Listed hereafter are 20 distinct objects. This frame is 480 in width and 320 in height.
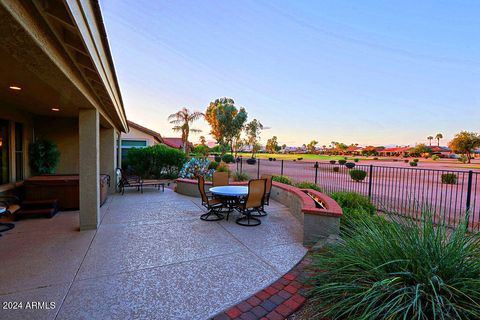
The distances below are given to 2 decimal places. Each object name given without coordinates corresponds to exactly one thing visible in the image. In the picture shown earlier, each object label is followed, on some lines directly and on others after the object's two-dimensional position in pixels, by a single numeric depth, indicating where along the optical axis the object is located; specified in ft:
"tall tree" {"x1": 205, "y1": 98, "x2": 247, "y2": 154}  79.97
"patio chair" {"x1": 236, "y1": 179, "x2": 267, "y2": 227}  17.12
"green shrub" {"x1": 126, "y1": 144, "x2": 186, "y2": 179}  43.78
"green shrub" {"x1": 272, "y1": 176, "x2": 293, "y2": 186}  30.65
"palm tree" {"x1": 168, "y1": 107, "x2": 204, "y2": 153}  74.28
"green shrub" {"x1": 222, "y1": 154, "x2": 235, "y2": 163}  107.47
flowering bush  39.19
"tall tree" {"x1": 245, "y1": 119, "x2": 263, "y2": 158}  103.96
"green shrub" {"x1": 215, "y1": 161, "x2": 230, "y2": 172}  39.75
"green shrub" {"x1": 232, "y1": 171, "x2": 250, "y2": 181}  36.19
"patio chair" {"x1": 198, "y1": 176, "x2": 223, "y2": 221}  18.52
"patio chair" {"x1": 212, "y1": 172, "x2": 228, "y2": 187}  23.08
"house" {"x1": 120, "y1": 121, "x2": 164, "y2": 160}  53.45
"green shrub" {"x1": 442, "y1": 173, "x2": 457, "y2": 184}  39.39
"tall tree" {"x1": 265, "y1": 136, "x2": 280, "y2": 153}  299.99
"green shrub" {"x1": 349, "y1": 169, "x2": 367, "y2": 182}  44.65
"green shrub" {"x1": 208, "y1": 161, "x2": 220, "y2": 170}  45.75
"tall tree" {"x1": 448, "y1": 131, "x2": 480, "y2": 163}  134.72
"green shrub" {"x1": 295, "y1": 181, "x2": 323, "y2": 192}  26.30
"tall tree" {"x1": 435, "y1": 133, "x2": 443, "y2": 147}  321.52
